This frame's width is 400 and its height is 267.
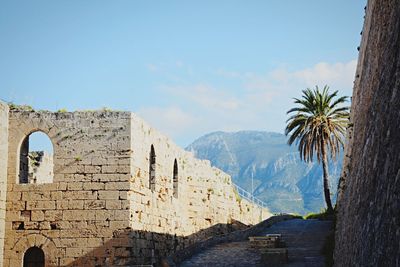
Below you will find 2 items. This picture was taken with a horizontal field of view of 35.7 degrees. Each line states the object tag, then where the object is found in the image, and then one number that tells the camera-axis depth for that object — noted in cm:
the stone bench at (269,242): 2052
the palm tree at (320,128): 3300
